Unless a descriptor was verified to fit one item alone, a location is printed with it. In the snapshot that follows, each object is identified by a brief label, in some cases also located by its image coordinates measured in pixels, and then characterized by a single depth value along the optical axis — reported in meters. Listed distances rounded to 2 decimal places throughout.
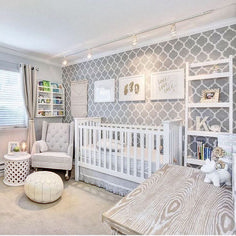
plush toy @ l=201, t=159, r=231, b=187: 1.00
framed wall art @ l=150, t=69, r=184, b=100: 2.63
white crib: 2.16
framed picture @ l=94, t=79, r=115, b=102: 3.44
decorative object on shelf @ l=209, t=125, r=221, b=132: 2.23
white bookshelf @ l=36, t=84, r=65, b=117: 3.82
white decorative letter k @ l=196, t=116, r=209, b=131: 2.33
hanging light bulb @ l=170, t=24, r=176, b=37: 2.05
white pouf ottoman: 2.14
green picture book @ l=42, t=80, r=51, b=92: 3.86
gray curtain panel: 3.50
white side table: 2.77
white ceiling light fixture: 2.04
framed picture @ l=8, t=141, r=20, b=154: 3.12
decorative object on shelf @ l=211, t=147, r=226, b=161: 1.09
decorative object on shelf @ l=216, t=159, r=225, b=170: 1.06
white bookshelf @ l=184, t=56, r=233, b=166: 2.06
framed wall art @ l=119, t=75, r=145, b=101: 3.03
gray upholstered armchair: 2.98
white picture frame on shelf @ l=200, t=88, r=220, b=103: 2.25
